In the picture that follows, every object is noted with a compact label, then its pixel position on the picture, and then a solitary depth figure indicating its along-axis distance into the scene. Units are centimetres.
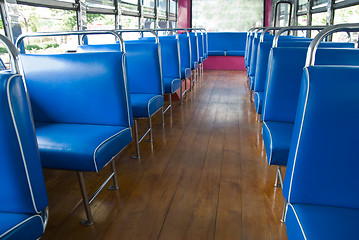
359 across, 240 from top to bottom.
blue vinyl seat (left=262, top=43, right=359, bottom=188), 167
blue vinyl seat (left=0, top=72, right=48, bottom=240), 87
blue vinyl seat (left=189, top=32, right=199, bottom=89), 505
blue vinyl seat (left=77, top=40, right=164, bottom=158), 247
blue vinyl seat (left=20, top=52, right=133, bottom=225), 163
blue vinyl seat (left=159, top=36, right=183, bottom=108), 319
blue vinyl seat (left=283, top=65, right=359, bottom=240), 91
